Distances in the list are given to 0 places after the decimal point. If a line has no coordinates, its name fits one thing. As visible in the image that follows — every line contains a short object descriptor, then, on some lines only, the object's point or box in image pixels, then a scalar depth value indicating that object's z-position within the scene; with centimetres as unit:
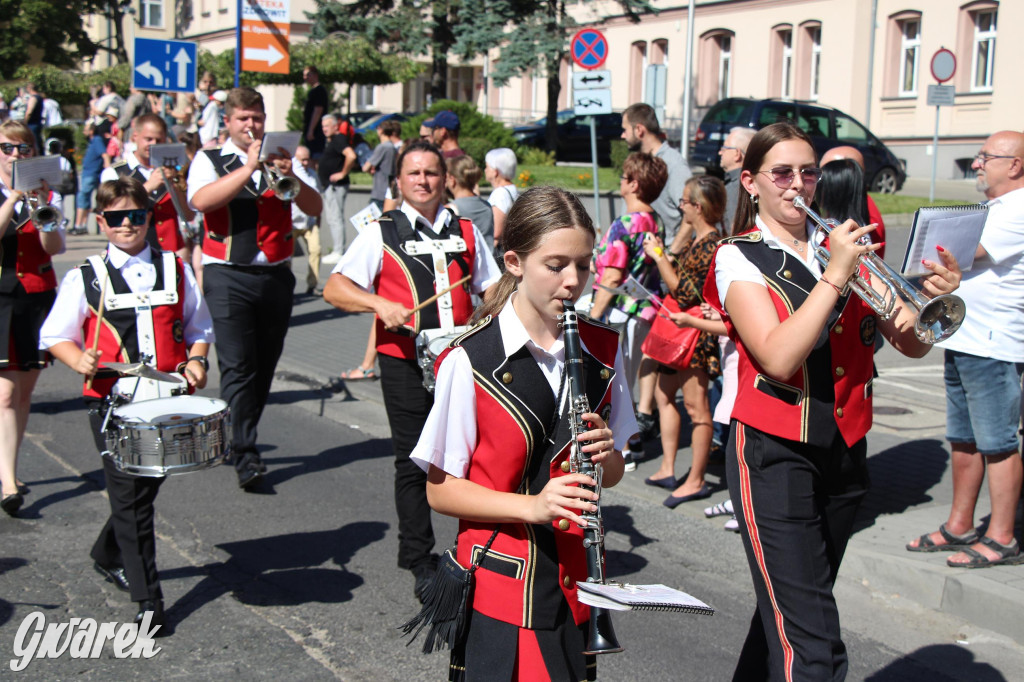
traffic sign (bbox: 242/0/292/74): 1415
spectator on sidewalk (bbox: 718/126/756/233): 788
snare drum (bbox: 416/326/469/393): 421
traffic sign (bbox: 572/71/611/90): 1231
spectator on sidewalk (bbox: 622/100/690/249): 855
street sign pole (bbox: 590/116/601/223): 1184
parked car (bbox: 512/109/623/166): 2762
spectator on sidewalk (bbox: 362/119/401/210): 1387
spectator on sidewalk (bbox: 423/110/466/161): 943
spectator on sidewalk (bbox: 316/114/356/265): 1534
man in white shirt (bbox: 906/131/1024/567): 521
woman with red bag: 647
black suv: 2089
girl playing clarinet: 271
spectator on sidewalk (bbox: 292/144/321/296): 1273
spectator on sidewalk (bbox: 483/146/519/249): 801
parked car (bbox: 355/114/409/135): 2931
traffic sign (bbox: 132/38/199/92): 1434
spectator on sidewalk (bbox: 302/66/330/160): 1688
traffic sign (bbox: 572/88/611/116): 1218
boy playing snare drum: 459
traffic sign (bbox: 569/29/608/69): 1311
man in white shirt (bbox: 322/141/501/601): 504
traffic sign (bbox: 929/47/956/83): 1944
